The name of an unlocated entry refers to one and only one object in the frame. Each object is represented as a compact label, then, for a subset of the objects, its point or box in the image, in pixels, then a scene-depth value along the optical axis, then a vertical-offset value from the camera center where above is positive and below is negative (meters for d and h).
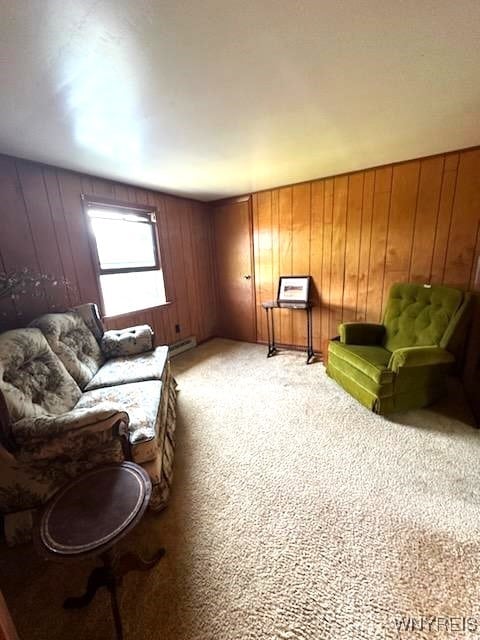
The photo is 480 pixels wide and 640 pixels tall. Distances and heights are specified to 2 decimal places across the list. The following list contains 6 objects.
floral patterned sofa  1.16 -0.82
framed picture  3.35 -0.47
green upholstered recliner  2.05 -0.89
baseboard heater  3.63 -1.24
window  2.74 +0.03
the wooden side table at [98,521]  0.82 -0.86
